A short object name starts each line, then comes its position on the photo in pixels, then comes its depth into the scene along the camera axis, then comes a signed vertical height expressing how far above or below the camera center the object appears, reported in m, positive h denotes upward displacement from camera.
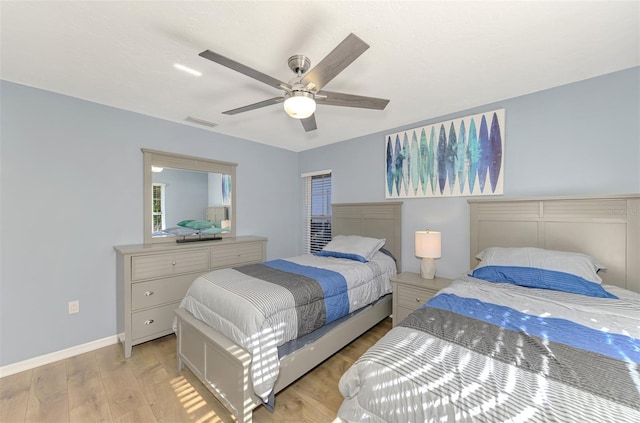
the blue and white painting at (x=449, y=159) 2.54 +0.59
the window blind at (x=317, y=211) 4.20 +0.01
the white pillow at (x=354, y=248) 2.94 -0.45
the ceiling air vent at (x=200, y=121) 3.02 +1.12
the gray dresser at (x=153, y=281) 2.42 -0.72
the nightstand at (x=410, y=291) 2.50 -0.82
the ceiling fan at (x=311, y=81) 1.35 +0.82
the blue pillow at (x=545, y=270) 1.76 -0.45
